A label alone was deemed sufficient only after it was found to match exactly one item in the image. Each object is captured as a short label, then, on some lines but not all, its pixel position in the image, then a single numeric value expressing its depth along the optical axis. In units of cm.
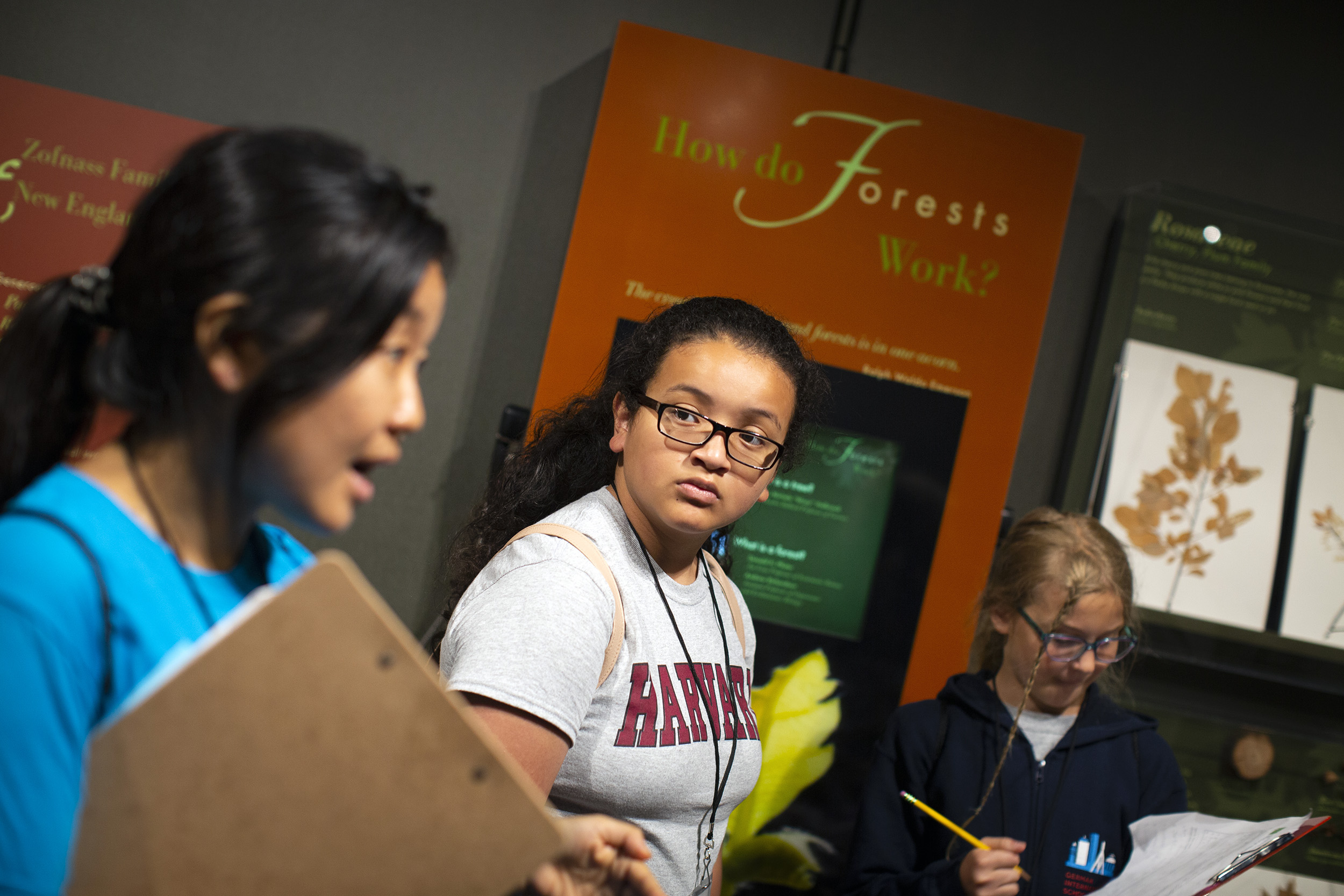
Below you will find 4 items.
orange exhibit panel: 262
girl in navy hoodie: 200
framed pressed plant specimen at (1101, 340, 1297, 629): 292
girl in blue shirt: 67
